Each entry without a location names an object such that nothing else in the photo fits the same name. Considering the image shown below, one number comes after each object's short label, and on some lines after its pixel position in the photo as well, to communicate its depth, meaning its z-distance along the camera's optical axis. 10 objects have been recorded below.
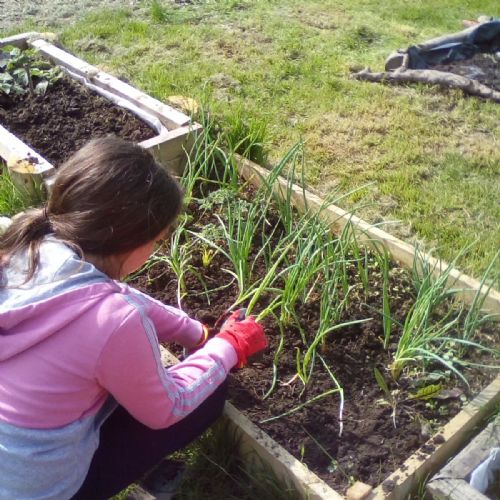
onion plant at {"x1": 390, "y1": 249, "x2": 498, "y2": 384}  2.21
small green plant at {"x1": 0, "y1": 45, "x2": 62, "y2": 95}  3.82
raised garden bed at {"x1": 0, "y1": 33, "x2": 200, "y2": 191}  3.21
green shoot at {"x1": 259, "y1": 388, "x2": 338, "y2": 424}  2.20
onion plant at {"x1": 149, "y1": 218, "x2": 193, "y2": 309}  2.67
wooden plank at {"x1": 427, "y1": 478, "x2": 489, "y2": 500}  1.88
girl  1.64
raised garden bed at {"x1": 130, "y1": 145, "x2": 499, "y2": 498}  2.09
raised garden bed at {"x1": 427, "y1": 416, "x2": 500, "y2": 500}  1.90
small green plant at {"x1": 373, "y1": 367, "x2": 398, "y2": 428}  2.22
